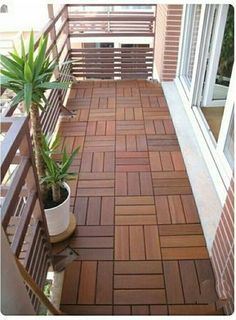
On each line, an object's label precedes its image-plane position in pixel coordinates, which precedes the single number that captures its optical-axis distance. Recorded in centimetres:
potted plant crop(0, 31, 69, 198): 147
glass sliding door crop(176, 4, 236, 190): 215
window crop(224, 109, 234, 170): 207
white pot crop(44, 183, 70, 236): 170
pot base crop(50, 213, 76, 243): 183
